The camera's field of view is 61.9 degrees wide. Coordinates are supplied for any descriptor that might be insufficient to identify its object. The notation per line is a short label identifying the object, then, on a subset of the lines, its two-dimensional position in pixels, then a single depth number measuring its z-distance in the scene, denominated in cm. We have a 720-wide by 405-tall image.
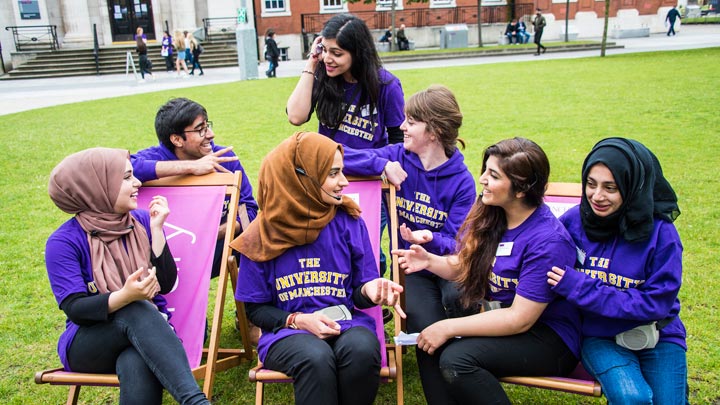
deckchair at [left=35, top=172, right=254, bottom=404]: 281
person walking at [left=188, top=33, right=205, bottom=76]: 2238
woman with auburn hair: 331
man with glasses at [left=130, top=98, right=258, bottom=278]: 368
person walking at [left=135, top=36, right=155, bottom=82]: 2178
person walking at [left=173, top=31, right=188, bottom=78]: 2231
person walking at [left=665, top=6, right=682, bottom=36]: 3472
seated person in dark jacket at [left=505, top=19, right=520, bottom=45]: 3244
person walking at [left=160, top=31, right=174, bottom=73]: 2324
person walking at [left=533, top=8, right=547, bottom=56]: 2559
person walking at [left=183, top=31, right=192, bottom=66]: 2240
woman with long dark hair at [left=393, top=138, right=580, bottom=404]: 270
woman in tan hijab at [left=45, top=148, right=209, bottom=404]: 275
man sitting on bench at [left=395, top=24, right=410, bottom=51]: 3083
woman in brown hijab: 272
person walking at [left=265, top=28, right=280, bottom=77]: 2050
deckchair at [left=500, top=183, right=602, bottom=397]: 262
